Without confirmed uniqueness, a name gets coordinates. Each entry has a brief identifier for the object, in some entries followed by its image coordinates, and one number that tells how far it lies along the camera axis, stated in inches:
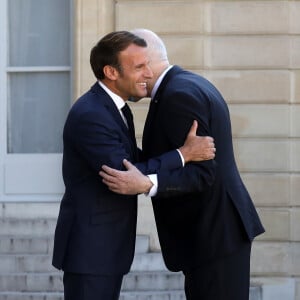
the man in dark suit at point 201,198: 308.7
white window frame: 598.3
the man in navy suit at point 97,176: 303.7
